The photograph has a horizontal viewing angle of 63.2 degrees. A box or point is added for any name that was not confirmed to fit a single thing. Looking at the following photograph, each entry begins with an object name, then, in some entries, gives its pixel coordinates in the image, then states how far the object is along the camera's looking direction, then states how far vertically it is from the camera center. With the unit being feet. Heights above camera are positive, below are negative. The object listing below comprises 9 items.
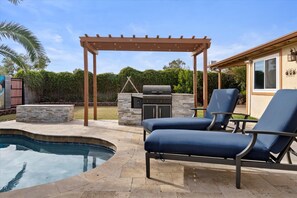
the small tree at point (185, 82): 49.96 +3.49
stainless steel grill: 24.62 -0.58
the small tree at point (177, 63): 120.49 +17.85
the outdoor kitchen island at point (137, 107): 26.03 -0.93
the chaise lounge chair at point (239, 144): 8.92 -1.78
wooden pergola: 24.26 +5.76
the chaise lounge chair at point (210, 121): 14.21 -1.38
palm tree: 21.18 +5.18
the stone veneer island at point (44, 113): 28.45 -1.79
